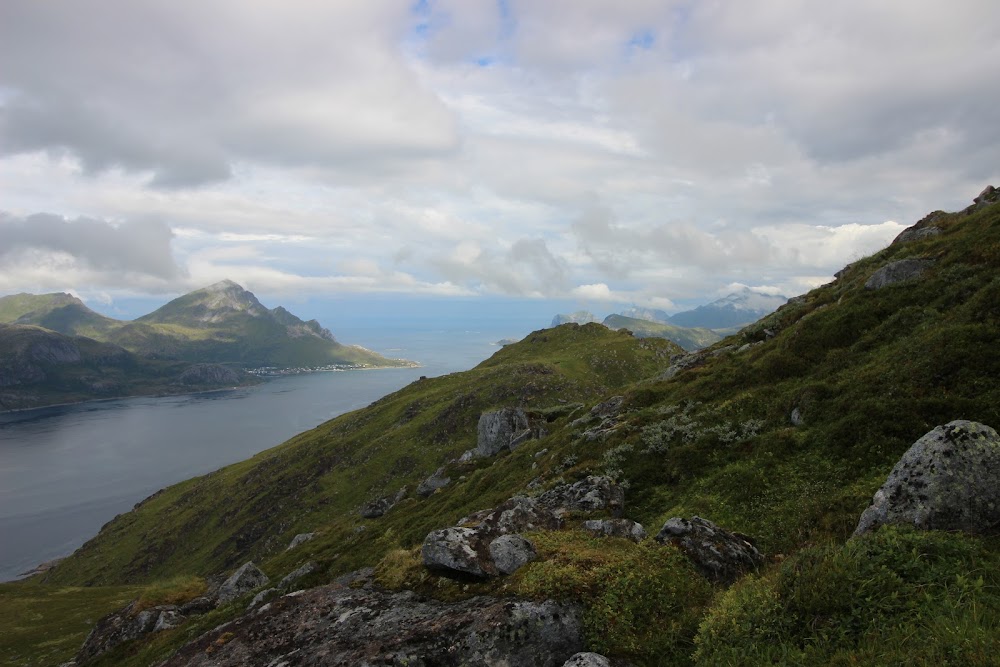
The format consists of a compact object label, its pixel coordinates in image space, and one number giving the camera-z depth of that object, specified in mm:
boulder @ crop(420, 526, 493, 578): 13922
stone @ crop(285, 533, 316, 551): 65250
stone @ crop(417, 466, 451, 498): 56253
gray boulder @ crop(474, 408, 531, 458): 60219
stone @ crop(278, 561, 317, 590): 36088
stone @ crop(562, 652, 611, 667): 9406
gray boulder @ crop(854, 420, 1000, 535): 10562
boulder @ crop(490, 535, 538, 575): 13672
